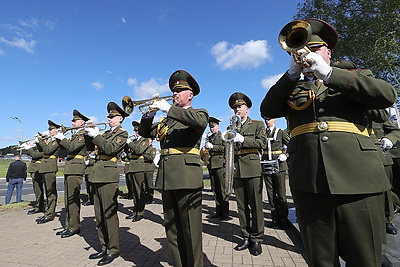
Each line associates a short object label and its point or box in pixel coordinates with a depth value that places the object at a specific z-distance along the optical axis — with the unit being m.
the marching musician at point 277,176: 5.84
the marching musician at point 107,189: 4.25
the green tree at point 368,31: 12.34
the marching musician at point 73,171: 5.73
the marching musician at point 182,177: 3.03
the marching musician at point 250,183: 4.43
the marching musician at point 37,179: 8.00
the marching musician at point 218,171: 7.04
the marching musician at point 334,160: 1.71
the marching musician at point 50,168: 7.01
